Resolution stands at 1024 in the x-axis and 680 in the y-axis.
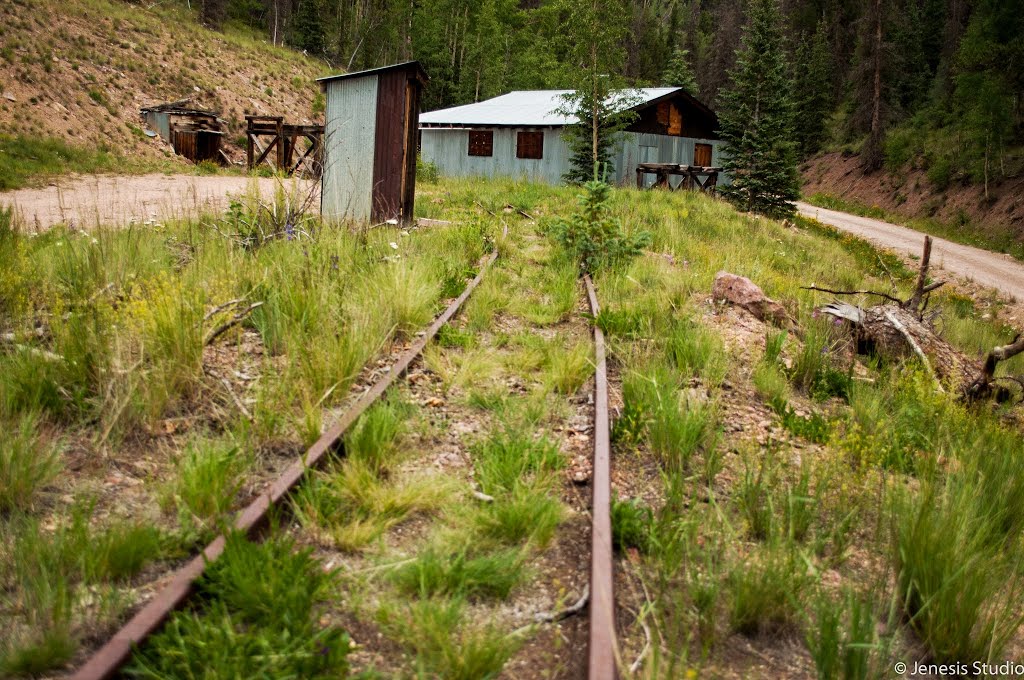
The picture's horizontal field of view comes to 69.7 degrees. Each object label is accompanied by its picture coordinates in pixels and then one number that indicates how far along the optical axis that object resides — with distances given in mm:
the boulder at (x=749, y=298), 7156
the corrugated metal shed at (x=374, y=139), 11336
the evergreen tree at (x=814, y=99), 53688
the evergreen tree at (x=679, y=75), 52656
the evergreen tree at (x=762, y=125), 27203
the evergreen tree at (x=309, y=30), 62156
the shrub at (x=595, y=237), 9180
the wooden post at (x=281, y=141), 23673
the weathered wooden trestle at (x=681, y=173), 27250
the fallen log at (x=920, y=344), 5469
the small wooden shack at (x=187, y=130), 27406
